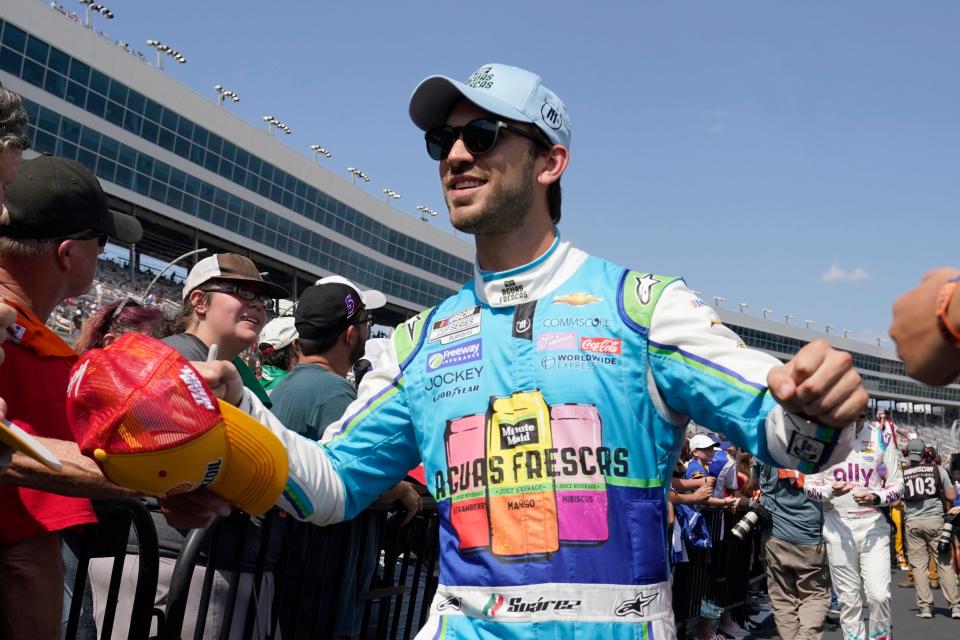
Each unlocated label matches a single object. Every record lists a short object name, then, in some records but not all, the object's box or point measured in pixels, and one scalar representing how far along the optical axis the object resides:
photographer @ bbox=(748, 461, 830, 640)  8.26
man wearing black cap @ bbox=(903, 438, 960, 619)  12.41
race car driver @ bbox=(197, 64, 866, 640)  2.04
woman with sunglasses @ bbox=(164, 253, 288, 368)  4.36
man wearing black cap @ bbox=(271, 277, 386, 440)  4.12
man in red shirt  2.35
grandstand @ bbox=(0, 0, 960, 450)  35.31
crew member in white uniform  8.10
